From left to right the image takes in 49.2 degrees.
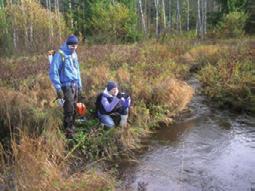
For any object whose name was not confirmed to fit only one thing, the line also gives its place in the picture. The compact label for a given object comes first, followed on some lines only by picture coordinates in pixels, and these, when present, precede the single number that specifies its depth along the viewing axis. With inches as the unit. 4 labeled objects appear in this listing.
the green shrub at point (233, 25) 747.6
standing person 192.8
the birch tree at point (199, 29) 794.2
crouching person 209.5
